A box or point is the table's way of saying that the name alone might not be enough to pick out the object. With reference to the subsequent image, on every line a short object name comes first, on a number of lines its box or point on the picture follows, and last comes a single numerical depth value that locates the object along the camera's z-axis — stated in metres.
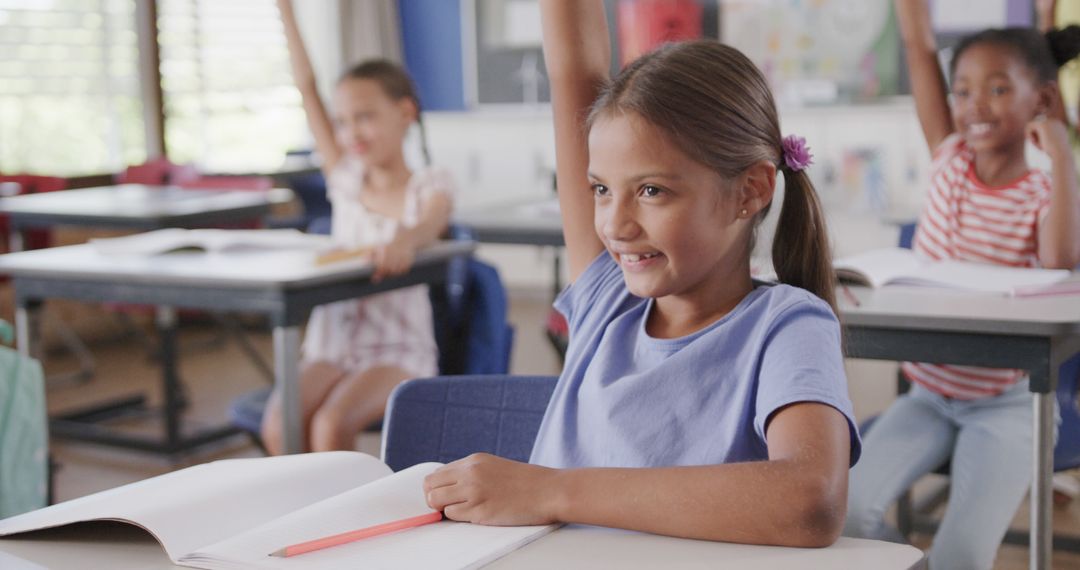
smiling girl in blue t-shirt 0.95
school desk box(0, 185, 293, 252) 3.66
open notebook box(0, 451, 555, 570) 0.88
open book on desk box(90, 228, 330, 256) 2.84
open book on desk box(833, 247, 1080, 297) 2.01
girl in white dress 2.61
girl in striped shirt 1.88
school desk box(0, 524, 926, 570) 0.89
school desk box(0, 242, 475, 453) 2.46
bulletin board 5.56
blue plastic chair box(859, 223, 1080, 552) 2.17
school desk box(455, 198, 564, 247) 3.54
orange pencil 0.88
